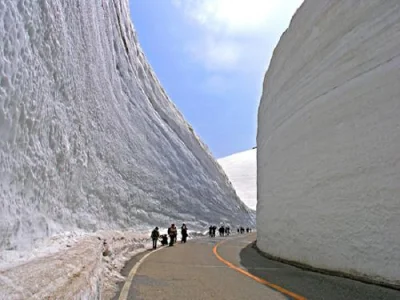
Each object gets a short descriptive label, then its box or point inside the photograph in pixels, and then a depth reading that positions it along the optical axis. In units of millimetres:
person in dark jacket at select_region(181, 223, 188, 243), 27359
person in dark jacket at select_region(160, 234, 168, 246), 24208
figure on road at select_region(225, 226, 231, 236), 41772
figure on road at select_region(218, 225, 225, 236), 38825
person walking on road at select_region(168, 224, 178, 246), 23703
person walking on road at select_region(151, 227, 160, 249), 21625
